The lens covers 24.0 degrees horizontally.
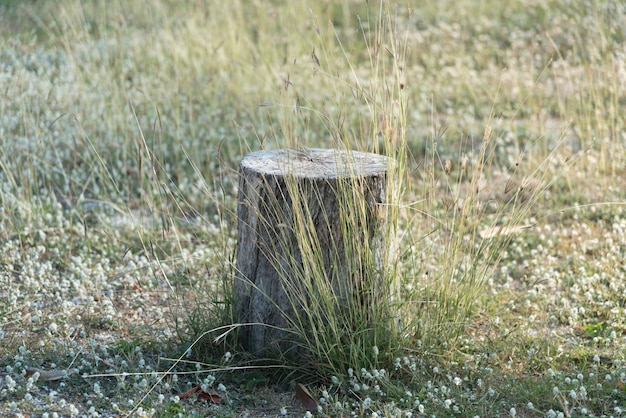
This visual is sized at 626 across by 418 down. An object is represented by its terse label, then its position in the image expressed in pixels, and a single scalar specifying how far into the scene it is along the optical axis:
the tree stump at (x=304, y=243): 6.70
